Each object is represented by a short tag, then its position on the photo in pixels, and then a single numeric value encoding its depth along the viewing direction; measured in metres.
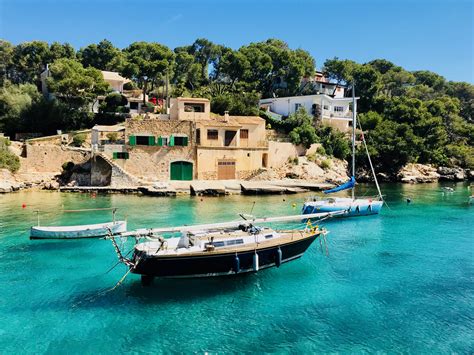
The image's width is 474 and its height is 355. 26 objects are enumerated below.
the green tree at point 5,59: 77.38
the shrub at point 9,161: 47.44
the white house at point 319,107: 68.25
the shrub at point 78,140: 53.14
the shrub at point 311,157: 60.09
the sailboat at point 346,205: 35.22
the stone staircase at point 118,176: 49.00
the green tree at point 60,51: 76.00
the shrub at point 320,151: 61.78
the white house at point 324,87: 81.94
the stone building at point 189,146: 51.03
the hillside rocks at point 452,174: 68.38
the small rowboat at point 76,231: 27.27
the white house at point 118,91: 63.97
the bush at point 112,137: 52.00
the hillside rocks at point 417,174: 64.50
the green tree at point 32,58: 75.62
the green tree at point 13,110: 57.38
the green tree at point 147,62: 64.25
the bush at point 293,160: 58.22
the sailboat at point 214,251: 19.11
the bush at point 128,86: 77.56
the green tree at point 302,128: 59.81
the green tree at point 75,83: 56.06
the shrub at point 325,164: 59.66
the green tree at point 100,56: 81.94
